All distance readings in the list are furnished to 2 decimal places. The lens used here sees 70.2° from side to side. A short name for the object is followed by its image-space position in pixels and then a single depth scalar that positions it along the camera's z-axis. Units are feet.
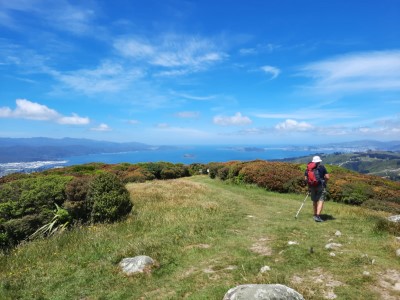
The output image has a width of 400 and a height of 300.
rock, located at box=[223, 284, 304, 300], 15.52
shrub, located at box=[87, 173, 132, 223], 39.47
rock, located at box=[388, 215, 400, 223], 37.32
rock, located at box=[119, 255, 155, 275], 23.36
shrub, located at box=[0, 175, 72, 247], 35.42
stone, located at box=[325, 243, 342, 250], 26.66
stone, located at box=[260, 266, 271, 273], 21.73
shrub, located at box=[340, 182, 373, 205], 61.41
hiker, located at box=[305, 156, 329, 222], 39.17
